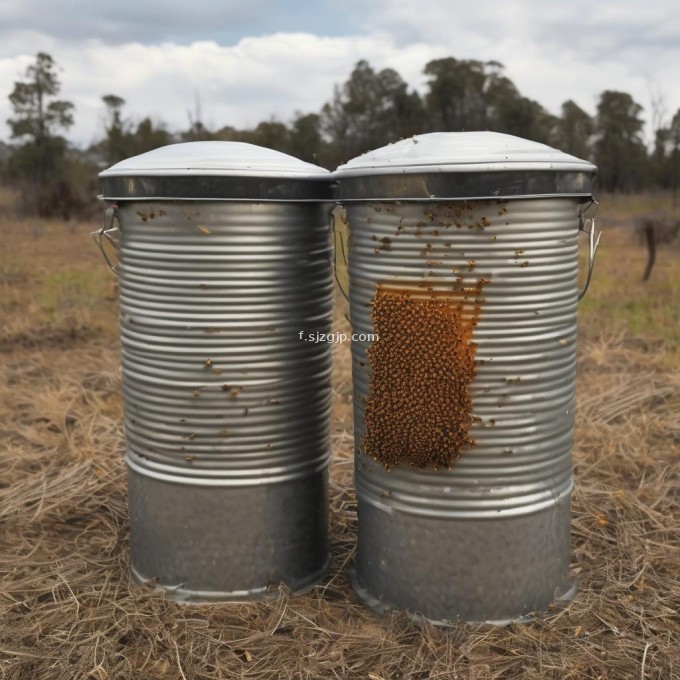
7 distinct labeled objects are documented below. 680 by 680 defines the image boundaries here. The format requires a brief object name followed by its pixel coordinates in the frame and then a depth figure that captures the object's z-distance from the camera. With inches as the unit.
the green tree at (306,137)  1205.1
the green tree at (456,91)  1482.5
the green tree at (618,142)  1594.5
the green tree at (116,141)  1090.7
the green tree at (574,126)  1626.5
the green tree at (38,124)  1209.4
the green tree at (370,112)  1369.3
